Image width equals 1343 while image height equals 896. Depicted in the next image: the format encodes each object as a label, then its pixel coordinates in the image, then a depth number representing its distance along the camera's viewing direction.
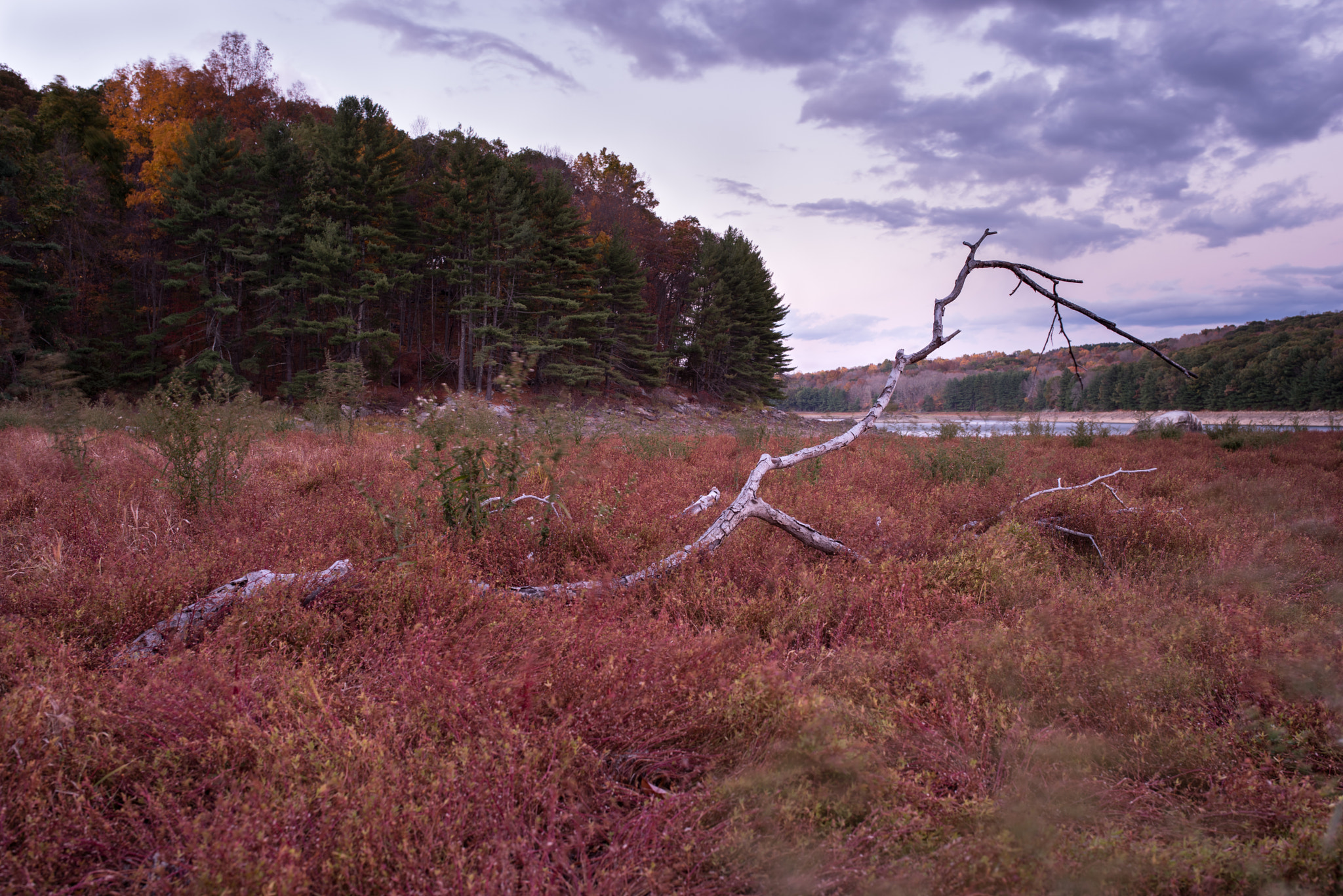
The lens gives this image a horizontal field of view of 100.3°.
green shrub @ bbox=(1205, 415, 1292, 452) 13.00
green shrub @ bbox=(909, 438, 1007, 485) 8.16
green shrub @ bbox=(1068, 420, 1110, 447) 13.62
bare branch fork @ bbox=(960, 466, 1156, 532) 5.96
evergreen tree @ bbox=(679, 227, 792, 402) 42.69
